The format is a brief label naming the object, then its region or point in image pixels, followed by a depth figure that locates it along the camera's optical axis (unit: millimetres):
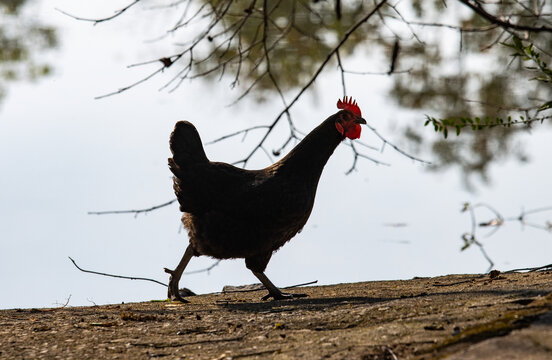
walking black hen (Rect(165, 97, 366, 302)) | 9273
